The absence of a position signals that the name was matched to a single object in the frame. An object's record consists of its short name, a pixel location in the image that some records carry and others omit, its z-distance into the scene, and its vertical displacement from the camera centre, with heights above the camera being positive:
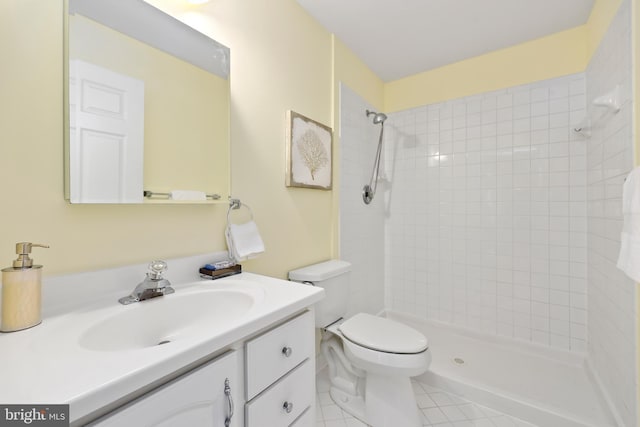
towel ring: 1.16 +0.03
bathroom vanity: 0.43 -0.29
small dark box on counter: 1.01 -0.22
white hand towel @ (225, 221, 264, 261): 1.13 -0.12
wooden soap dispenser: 0.58 -0.18
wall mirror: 0.76 +0.34
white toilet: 1.22 -0.66
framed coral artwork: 1.45 +0.35
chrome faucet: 0.80 -0.22
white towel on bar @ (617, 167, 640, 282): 0.85 -0.05
